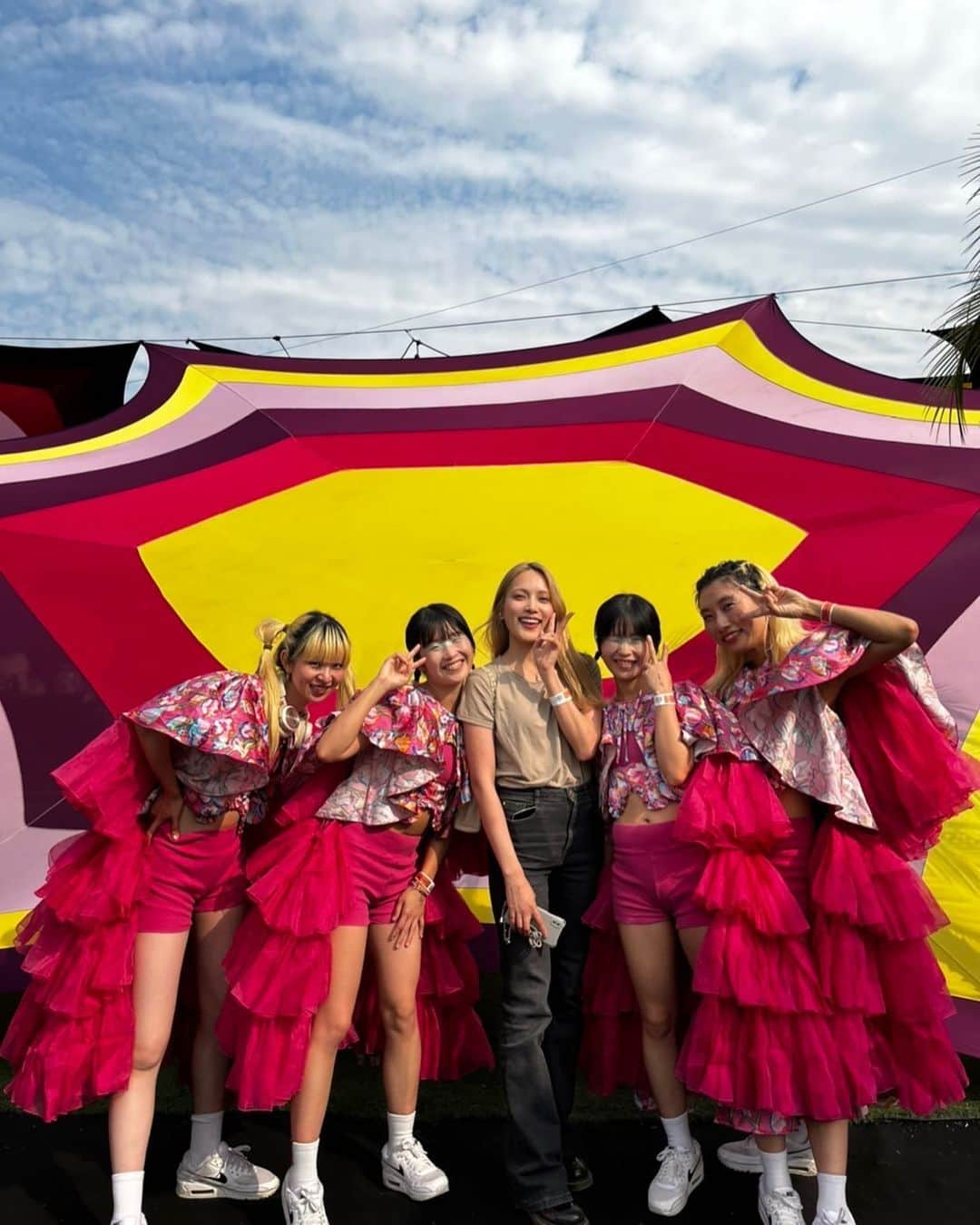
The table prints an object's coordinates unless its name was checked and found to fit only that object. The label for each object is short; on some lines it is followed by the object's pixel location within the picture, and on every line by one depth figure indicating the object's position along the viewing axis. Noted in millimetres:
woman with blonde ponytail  2199
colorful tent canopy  3150
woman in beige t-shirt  2311
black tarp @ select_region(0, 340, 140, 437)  7195
